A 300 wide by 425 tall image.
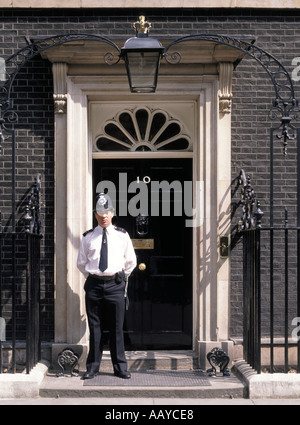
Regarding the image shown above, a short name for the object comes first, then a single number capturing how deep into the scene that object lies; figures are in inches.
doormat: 268.8
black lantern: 253.8
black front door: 321.7
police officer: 282.5
